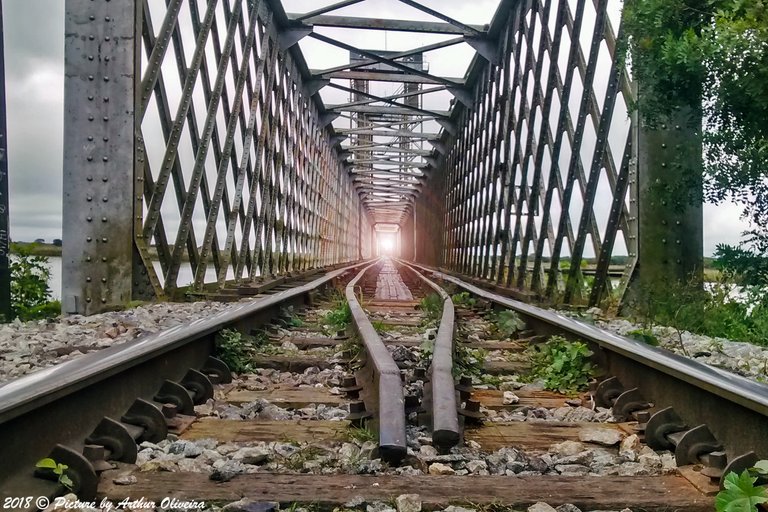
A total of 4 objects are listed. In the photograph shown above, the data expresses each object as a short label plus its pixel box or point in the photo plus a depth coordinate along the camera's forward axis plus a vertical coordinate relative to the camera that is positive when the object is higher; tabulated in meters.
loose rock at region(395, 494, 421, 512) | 1.42 -0.58
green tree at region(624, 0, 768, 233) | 3.55 +1.11
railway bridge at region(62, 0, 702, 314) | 5.43 +1.05
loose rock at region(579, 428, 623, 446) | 2.05 -0.61
